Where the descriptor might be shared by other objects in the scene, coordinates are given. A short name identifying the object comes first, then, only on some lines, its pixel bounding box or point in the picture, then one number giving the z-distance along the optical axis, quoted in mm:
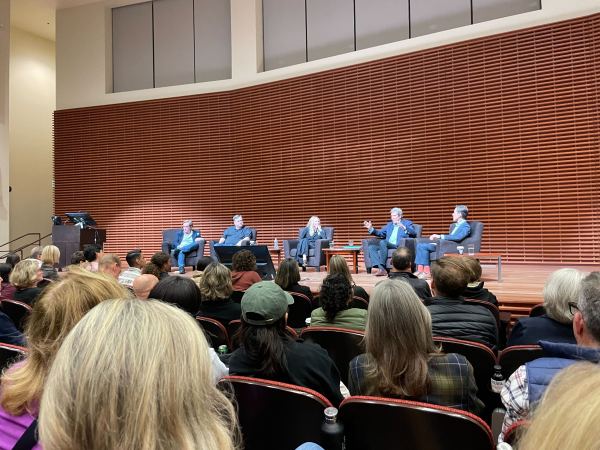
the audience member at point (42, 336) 1103
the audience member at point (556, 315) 2100
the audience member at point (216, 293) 3090
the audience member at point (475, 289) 3219
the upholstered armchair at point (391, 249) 7348
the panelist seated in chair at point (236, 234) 8914
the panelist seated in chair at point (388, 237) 7641
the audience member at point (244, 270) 4203
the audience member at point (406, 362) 1615
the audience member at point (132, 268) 4332
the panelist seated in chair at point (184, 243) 9039
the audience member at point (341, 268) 3806
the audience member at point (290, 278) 3881
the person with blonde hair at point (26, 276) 3680
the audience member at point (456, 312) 2408
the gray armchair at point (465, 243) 6742
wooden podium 8969
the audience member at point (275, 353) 1698
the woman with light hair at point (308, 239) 8367
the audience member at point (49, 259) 5102
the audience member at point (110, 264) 4211
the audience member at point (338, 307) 2652
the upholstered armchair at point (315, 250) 8188
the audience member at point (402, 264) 3643
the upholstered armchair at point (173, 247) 9000
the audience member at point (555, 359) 1292
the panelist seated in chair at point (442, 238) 6809
